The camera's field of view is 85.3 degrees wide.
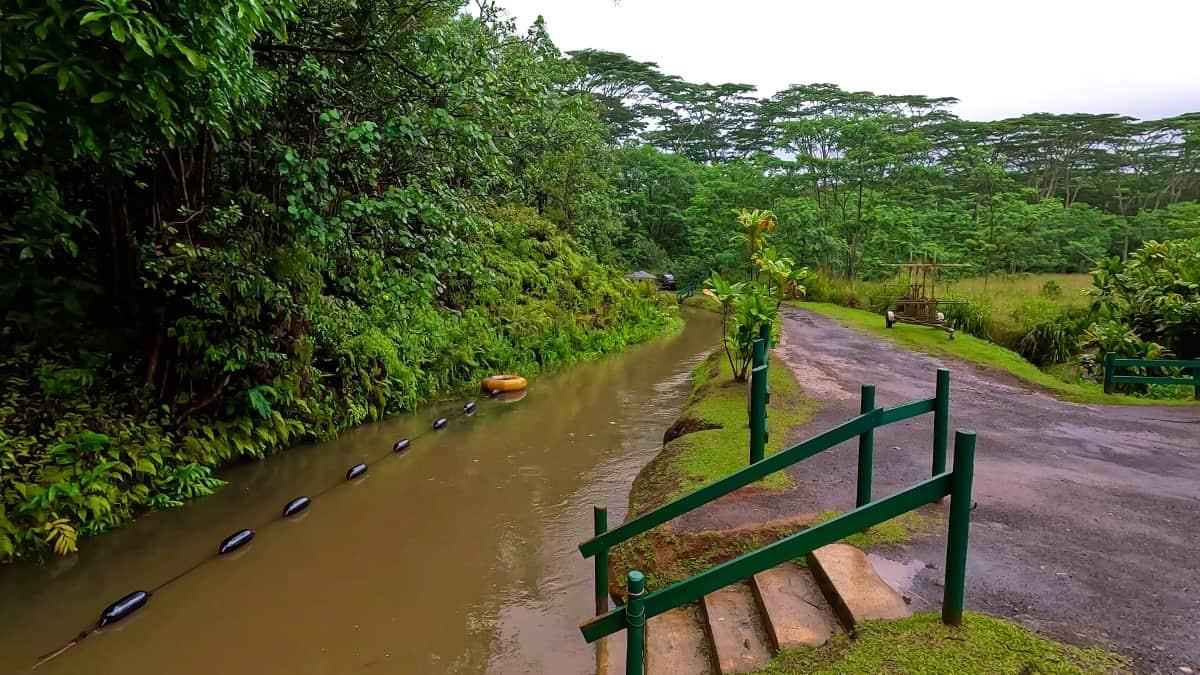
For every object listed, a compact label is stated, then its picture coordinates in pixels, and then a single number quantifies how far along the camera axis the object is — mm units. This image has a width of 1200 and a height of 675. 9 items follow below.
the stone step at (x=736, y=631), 3399
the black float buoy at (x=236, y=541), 5751
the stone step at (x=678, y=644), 3641
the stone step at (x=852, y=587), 3330
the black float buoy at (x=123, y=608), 4660
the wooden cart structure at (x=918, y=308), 15280
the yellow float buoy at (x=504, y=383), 12031
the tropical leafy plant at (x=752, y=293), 8898
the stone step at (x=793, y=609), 3357
